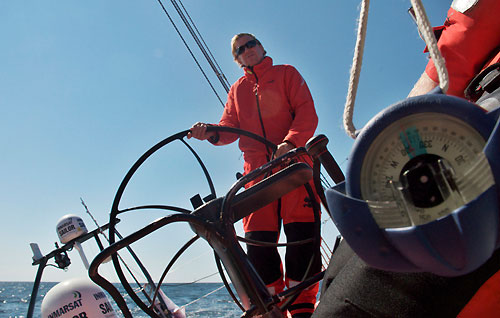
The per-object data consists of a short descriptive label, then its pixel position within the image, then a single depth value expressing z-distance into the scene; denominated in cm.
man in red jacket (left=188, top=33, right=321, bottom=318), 165
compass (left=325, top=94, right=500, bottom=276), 42
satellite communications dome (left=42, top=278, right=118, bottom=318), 271
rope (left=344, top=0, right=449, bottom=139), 60
